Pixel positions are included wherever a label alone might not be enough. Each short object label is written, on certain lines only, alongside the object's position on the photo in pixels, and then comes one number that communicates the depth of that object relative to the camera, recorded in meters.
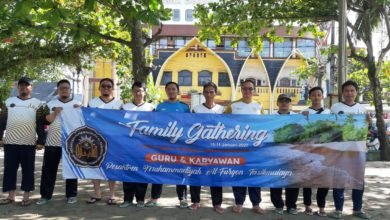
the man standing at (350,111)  6.92
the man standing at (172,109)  7.29
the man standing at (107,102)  7.33
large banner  7.07
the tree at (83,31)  5.45
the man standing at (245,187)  7.11
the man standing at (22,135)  7.17
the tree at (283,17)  14.56
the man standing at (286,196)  7.12
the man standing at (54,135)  7.25
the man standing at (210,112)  7.11
